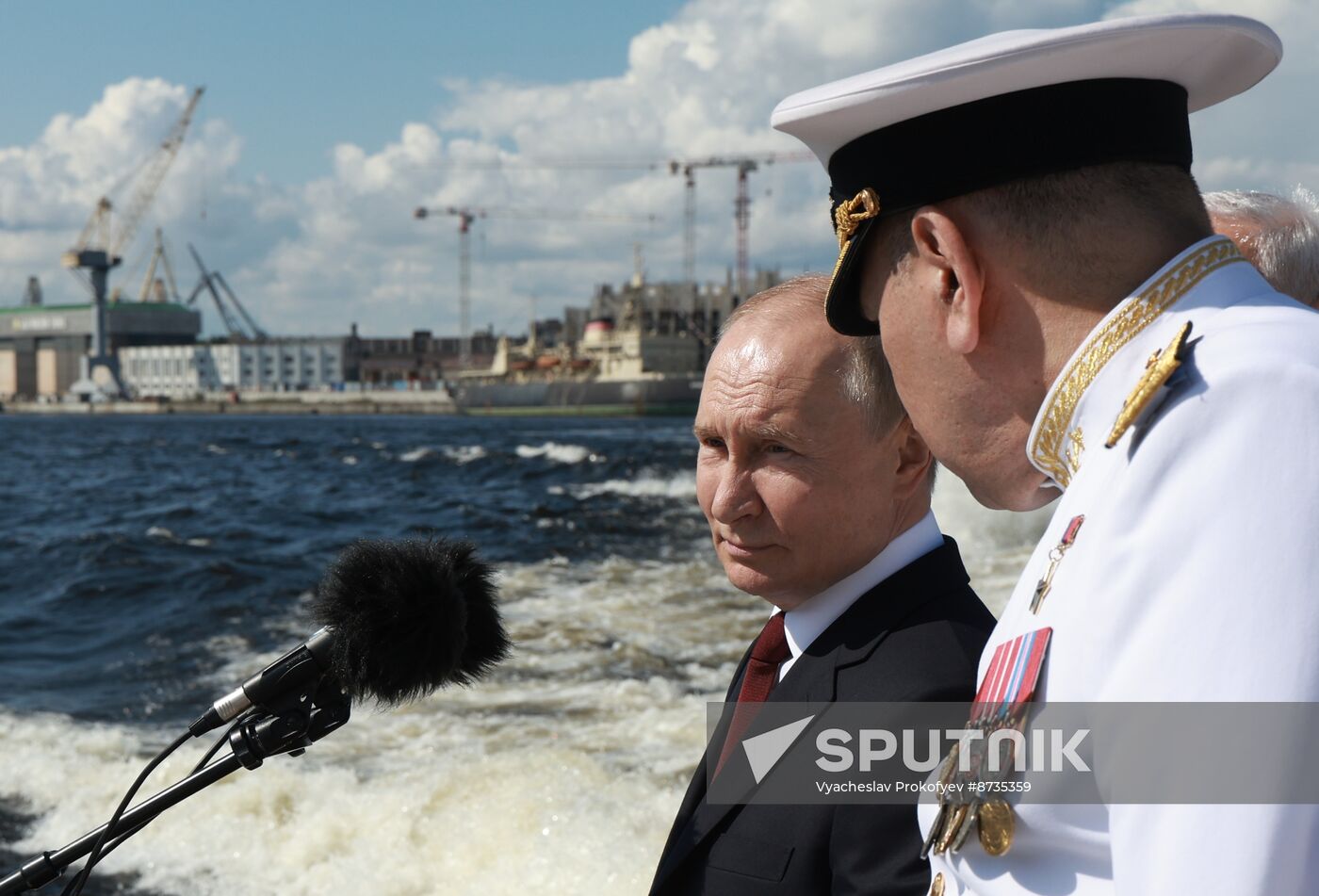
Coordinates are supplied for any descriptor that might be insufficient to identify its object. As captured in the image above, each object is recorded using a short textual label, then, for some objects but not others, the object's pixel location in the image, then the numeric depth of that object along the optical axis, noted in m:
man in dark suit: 1.78
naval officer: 0.75
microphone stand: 1.70
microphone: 1.74
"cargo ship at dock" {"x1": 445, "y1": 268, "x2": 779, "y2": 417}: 74.44
